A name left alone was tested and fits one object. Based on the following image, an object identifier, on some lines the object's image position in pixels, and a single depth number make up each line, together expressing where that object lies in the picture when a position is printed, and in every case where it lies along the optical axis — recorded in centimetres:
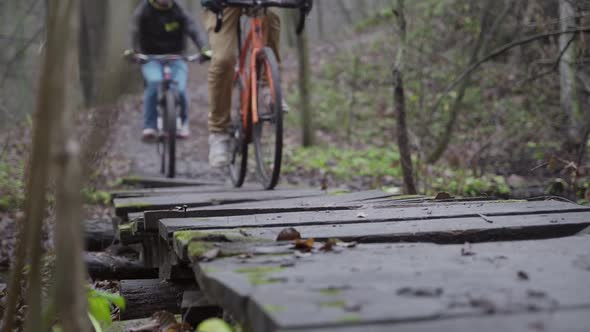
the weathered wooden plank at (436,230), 506
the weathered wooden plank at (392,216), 570
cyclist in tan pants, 1092
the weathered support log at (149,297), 650
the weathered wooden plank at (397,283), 297
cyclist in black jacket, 1521
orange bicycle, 971
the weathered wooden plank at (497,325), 276
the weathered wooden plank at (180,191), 1046
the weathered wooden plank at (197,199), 869
